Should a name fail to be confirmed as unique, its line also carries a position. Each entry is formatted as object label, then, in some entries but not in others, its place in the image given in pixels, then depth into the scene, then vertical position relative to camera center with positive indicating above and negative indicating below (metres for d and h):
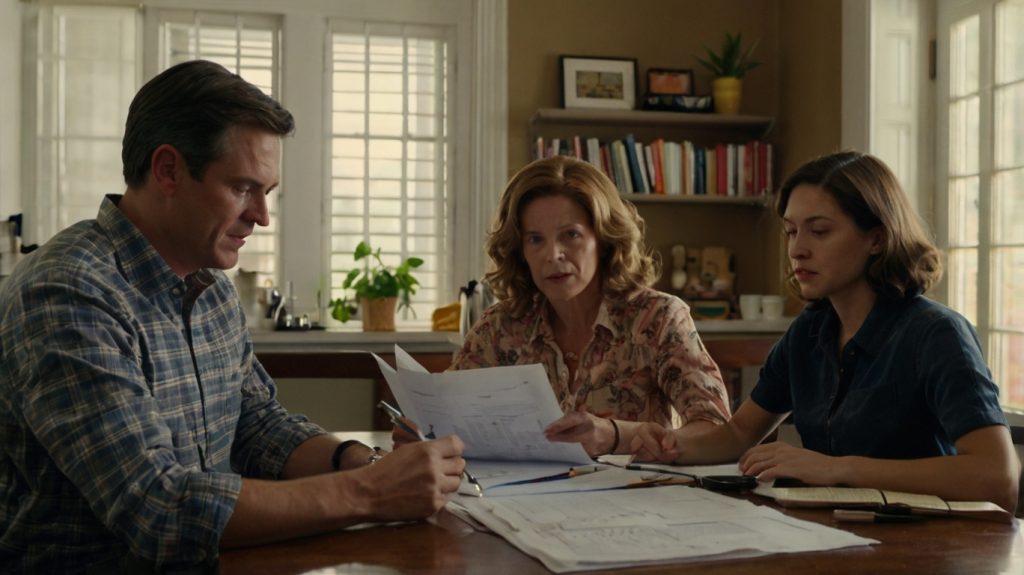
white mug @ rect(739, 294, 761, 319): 4.34 -0.17
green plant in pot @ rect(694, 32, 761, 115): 4.43 +0.84
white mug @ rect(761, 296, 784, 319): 4.26 -0.17
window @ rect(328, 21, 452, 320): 4.40 +0.51
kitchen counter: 3.94 -0.29
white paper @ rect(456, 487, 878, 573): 0.99 -0.29
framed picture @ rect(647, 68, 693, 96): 4.46 +0.82
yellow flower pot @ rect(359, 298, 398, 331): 4.17 -0.21
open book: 1.21 -0.29
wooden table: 0.98 -0.30
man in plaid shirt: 1.06 -0.15
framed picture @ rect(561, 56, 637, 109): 4.41 +0.80
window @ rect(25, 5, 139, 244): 4.17 +0.65
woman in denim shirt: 1.42 -0.14
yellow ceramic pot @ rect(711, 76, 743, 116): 4.43 +0.76
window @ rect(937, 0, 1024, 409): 3.31 +0.32
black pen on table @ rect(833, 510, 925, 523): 1.17 -0.29
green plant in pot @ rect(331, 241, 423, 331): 4.18 -0.12
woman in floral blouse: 1.98 -0.09
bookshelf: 4.46 +0.26
